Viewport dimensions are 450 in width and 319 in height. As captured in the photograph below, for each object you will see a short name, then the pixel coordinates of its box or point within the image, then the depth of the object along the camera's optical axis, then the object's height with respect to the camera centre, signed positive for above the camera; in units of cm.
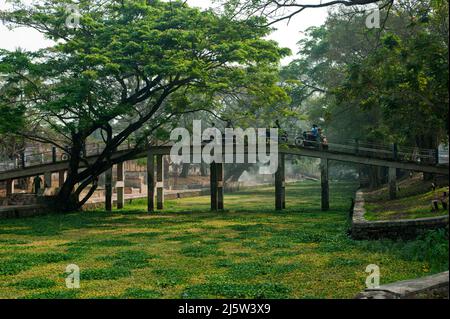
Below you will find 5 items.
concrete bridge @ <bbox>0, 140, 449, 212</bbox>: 2755 +42
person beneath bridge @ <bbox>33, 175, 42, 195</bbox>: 3216 -43
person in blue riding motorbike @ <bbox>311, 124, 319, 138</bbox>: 2966 +242
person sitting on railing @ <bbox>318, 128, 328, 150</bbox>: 2905 +179
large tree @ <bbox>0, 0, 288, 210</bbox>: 2442 +540
